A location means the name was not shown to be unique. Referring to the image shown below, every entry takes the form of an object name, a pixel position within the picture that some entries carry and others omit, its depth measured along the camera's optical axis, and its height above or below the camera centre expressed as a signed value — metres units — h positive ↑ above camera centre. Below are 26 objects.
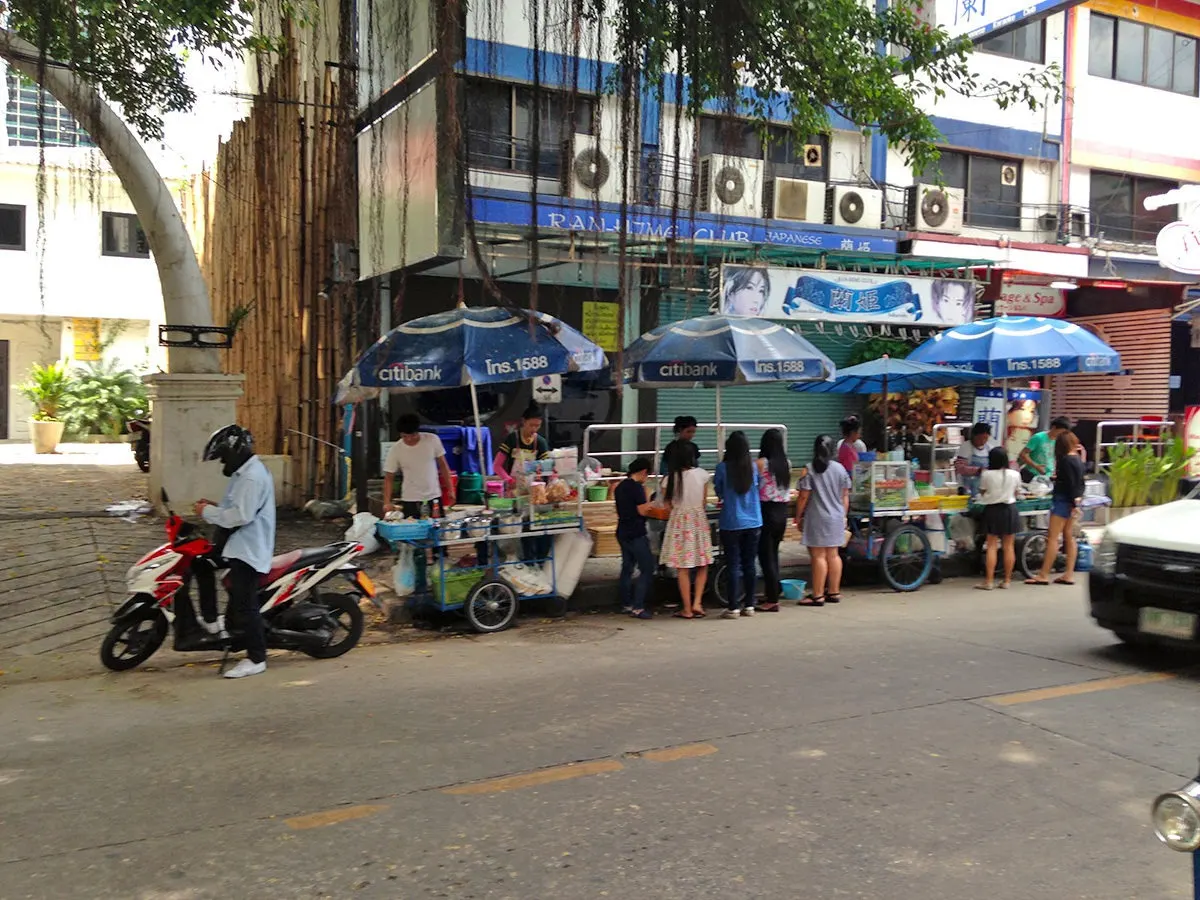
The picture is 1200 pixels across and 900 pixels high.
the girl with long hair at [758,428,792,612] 9.40 -0.88
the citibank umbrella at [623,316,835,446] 9.53 +0.52
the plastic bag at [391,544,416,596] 8.44 -1.46
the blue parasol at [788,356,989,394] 11.75 +0.43
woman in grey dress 9.48 -0.97
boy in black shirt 8.91 -1.14
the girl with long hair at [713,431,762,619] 8.91 -0.92
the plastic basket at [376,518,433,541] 7.84 -1.01
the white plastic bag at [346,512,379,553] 8.37 -1.09
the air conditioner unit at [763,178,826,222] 16.38 +3.54
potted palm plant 20.42 -0.02
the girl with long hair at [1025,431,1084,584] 10.28 -0.92
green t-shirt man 11.69 -0.51
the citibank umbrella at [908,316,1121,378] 11.34 +0.75
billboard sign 15.05 +1.85
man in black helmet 6.64 -0.88
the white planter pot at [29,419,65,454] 20.36 -0.76
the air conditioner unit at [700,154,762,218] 14.92 +3.55
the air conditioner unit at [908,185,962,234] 17.44 +3.66
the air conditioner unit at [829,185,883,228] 16.92 +3.56
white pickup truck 6.67 -1.14
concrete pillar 11.29 -0.30
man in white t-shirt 9.20 -0.61
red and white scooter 6.70 -1.45
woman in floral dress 8.90 -0.97
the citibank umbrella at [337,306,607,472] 8.22 +0.45
